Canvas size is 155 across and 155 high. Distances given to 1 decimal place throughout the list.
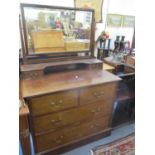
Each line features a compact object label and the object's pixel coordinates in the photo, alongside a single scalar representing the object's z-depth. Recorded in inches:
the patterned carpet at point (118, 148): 64.7
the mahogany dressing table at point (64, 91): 50.6
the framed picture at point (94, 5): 77.1
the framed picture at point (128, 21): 102.7
